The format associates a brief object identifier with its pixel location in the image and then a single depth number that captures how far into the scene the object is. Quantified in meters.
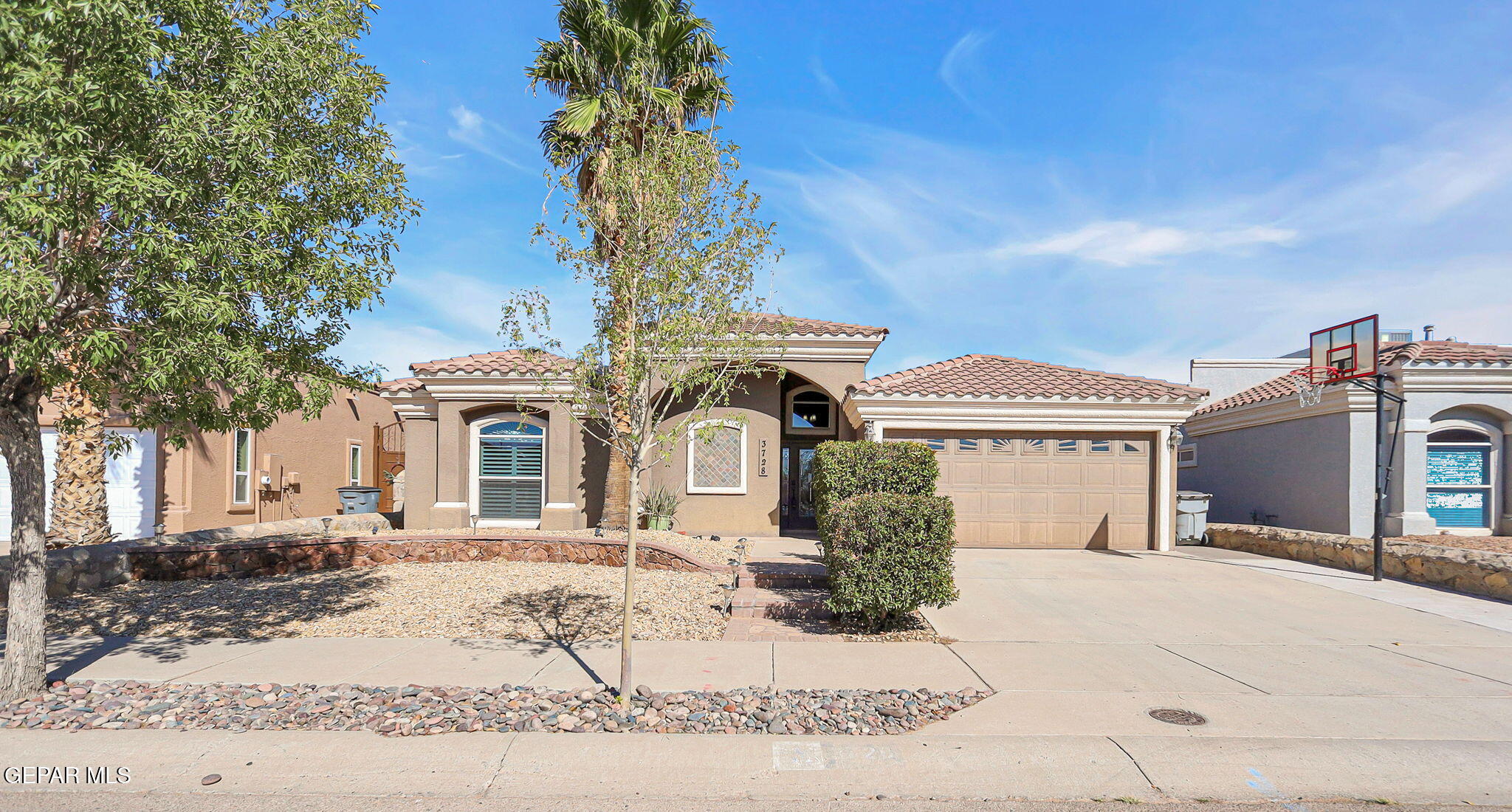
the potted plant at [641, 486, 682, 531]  14.41
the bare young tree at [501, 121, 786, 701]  5.75
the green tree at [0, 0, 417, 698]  4.85
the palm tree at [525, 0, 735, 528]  12.60
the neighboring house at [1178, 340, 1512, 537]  14.38
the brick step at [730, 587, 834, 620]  8.64
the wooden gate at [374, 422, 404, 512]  23.38
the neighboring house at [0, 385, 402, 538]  14.92
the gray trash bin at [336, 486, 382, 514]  16.89
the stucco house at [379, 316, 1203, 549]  14.27
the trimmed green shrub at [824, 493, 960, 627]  7.50
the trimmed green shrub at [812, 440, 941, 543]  9.79
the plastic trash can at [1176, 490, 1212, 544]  15.50
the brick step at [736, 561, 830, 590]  9.84
